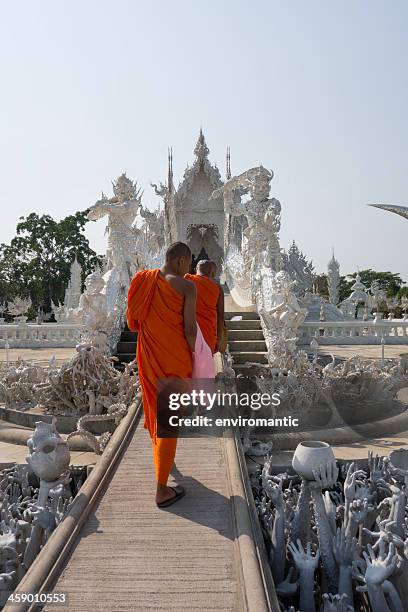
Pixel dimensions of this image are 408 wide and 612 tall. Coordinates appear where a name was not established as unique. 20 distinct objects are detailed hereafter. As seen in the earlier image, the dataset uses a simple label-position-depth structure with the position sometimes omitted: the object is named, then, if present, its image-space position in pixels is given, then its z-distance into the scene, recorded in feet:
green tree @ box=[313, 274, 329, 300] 123.19
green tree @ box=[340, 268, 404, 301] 121.29
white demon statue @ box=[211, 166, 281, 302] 30.37
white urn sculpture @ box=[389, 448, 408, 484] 12.04
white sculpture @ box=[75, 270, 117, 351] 23.57
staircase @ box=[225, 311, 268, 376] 22.59
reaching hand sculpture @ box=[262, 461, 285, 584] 8.77
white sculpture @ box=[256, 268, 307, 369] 21.58
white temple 72.23
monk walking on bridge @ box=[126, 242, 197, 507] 9.57
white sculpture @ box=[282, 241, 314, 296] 68.23
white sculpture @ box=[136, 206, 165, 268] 62.80
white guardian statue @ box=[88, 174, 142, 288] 29.81
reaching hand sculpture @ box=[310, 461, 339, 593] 9.05
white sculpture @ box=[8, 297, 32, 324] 43.30
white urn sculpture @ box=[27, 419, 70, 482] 10.16
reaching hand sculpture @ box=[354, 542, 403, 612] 7.93
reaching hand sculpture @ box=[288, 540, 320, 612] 8.23
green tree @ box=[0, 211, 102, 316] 96.12
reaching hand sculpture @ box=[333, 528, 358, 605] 8.61
